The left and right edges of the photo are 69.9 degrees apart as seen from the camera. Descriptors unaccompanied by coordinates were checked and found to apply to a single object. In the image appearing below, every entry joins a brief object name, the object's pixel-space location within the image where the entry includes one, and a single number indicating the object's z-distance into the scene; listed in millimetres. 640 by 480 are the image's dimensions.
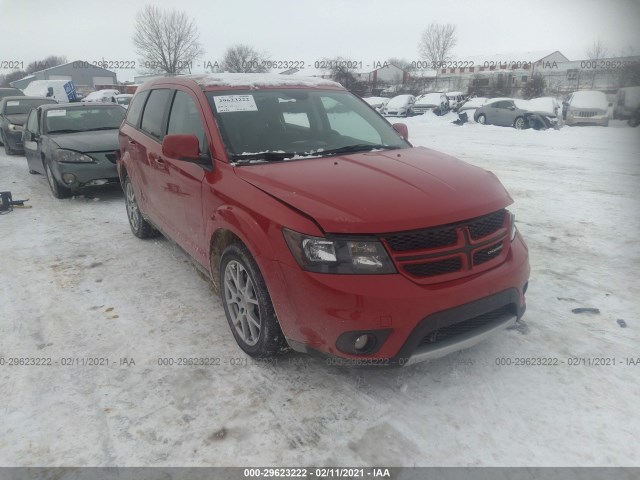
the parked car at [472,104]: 24384
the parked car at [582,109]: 16706
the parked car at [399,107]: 25125
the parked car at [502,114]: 19089
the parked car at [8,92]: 19347
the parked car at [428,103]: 25125
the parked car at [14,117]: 11898
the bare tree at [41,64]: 74938
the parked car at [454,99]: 27078
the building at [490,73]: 31809
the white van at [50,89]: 27178
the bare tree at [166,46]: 44219
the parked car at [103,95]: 33250
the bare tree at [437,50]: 46244
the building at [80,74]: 67125
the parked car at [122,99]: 27438
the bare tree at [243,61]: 44250
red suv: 2348
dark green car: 6988
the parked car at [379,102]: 26980
